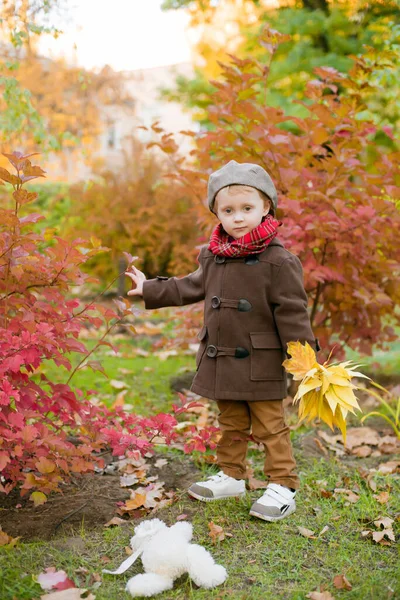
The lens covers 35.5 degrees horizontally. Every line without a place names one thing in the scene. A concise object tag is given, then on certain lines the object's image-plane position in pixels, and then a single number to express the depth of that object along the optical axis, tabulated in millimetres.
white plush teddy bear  2000
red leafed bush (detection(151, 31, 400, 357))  3439
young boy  2525
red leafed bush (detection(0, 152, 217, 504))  2174
